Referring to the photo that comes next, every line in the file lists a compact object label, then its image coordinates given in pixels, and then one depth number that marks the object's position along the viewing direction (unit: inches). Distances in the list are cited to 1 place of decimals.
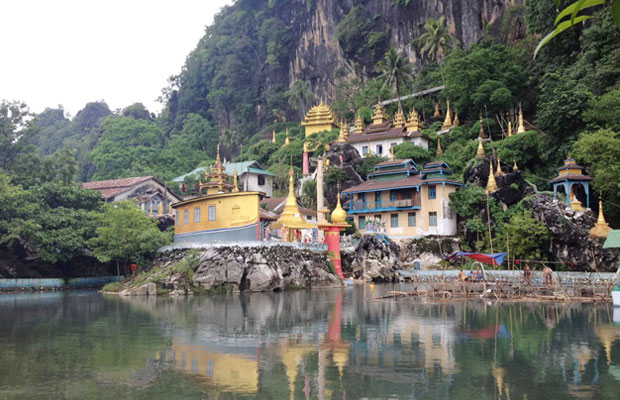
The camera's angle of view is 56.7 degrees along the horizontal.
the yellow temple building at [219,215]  1376.7
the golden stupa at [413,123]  2276.1
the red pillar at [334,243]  1518.2
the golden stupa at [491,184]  1675.7
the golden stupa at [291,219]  1539.1
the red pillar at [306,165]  2389.3
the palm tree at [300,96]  3227.9
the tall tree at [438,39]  2573.8
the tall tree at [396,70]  2650.1
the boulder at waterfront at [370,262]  1630.2
